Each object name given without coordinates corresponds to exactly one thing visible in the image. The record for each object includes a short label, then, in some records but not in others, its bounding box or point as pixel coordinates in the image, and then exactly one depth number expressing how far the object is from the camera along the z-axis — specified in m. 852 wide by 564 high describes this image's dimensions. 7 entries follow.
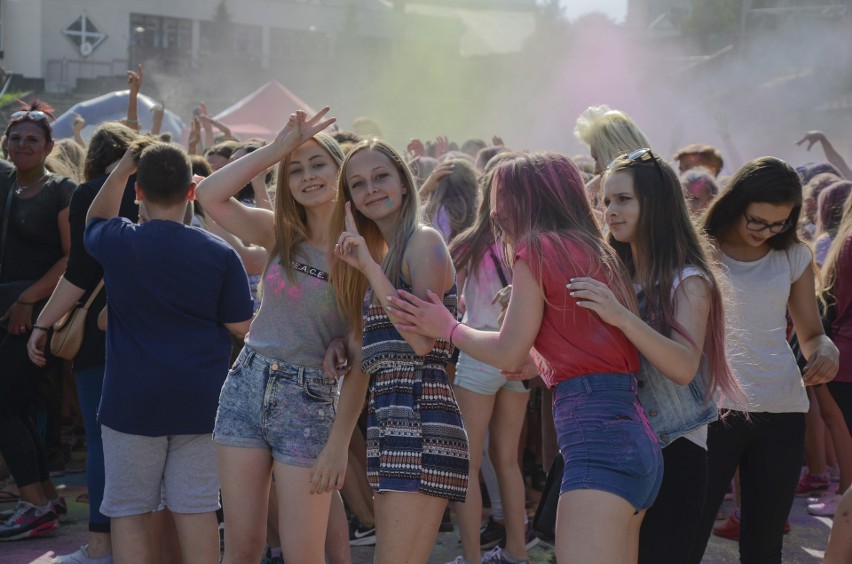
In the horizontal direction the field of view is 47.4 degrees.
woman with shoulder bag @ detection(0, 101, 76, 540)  5.51
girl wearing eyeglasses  3.95
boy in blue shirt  3.96
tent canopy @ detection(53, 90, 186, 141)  14.83
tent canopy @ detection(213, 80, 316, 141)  17.94
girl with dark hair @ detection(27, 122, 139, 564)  4.76
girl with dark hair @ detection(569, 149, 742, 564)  3.17
